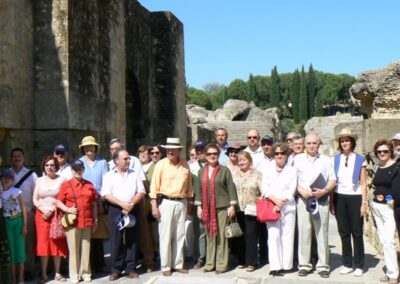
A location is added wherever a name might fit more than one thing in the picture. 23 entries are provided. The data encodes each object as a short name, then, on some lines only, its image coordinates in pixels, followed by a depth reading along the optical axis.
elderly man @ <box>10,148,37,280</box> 6.12
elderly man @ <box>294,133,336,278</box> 6.20
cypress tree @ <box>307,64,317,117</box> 75.44
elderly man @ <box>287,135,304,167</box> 6.81
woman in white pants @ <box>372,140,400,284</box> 5.73
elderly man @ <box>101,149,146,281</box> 6.26
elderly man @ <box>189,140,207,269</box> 6.74
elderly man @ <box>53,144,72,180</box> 6.41
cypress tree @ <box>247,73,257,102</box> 86.62
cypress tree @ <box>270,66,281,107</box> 81.86
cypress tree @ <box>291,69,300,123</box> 73.81
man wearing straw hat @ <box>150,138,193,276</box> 6.33
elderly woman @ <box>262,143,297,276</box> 6.24
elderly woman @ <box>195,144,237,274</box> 6.34
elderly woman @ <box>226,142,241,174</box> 6.70
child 5.83
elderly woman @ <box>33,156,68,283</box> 6.06
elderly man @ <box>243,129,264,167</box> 7.07
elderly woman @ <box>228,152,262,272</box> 6.44
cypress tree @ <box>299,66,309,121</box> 73.25
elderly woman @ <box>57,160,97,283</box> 6.04
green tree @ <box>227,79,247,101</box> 89.24
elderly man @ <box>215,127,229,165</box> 7.27
